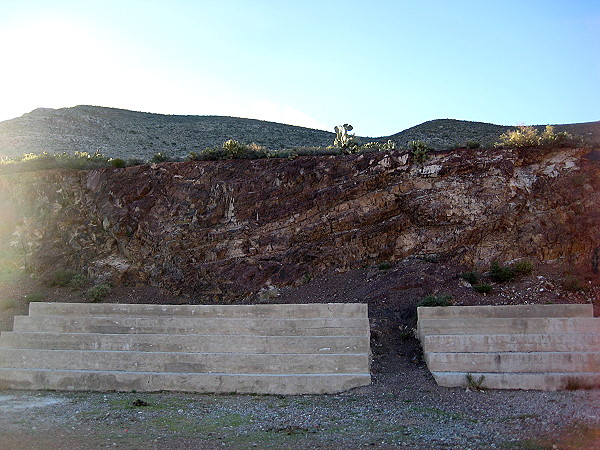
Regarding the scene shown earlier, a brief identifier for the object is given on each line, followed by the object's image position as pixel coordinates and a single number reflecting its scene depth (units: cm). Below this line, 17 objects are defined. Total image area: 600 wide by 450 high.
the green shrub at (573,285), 1758
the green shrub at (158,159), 2406
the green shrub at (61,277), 2127
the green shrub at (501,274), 1822
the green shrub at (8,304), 2003
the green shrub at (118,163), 2362
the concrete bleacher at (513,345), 1305
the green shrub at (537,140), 2044
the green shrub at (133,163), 2417
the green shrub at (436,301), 1662
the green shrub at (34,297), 2042
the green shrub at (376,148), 2198
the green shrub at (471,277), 1828
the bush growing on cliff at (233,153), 2306
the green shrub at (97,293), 2036
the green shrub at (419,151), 2065
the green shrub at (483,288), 1756
